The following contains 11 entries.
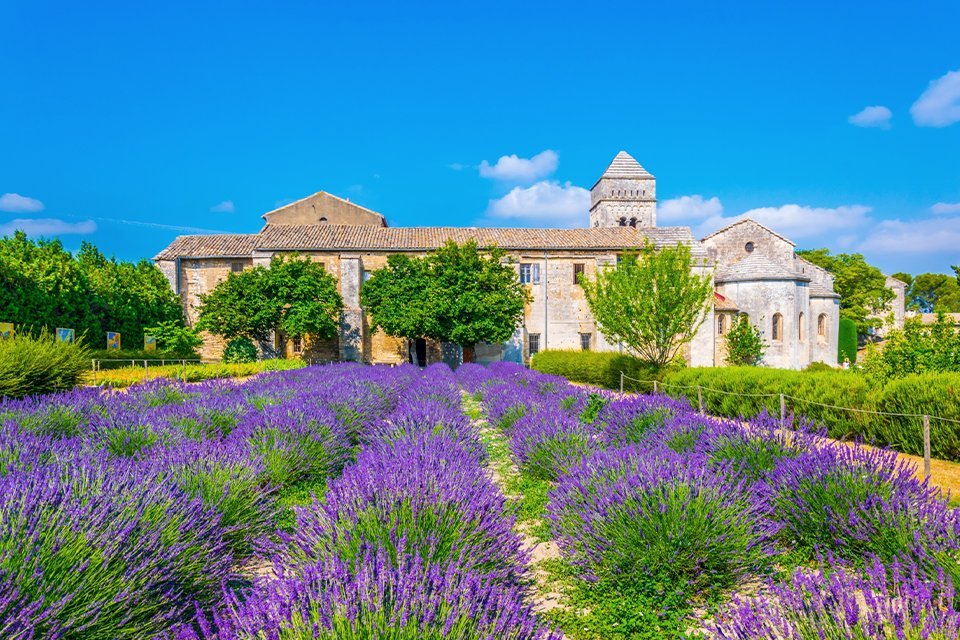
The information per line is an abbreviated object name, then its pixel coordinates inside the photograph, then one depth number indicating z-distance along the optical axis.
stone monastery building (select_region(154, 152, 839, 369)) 26.19
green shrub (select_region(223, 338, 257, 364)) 23.56
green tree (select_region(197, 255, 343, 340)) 22.80
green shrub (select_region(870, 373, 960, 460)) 7.11
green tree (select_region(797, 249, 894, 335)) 35.81
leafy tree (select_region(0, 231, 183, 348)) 17.14
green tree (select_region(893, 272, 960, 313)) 51.13
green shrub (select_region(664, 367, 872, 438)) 8.48
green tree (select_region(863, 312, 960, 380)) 9.94
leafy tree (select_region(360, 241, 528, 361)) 22.31
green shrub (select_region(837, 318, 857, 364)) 31.88
